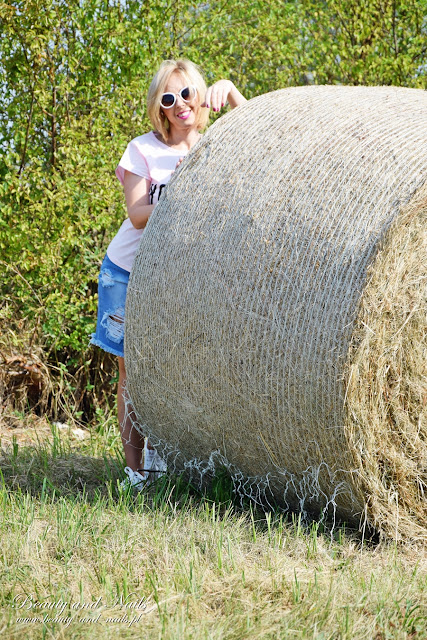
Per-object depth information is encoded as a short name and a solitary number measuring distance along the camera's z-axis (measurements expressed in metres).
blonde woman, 6.85
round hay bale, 5.24
